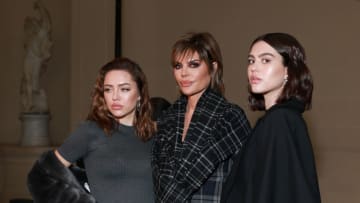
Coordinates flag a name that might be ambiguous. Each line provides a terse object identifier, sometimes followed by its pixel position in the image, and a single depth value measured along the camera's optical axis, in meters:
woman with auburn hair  2.13
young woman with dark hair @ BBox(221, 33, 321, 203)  1.65
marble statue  5.67
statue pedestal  5.71
